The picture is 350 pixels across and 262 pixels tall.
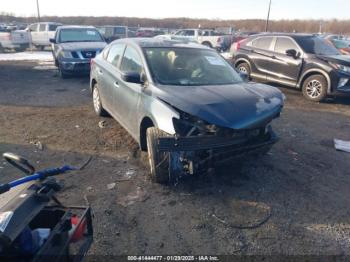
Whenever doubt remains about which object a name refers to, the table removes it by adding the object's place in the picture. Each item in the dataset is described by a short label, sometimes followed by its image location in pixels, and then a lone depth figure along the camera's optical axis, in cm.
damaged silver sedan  337
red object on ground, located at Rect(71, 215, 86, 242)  208
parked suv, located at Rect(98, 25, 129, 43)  2670
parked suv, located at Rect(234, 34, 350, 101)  801
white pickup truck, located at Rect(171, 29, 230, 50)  2305
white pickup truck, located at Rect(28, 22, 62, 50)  2252
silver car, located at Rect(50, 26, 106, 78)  1043
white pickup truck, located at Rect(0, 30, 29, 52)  2018
